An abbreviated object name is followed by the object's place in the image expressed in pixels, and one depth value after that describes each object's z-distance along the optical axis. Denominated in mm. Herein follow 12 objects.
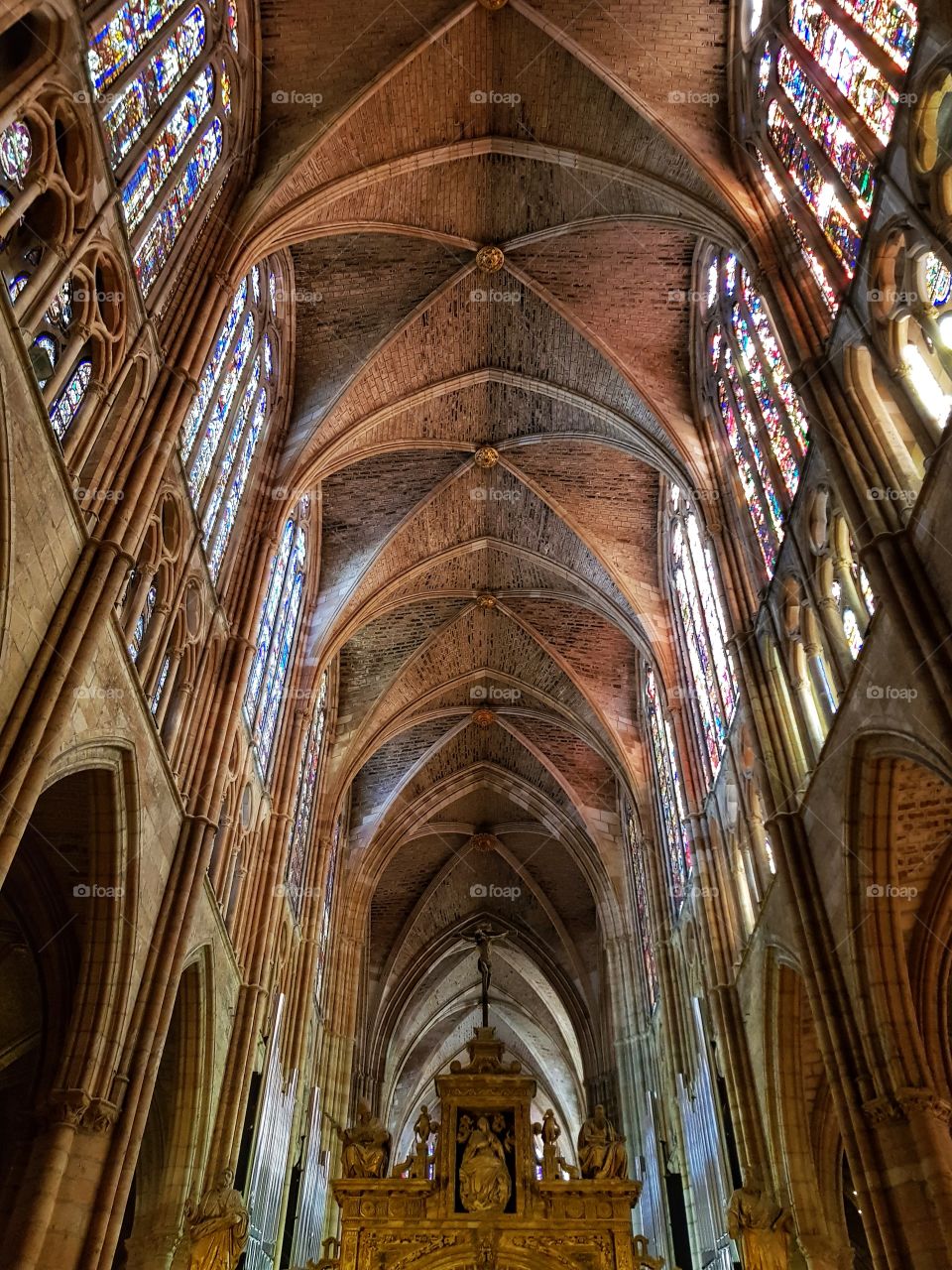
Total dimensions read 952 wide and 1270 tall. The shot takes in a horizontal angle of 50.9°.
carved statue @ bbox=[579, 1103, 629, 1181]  11461
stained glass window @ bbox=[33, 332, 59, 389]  9109
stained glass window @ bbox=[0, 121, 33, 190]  8297
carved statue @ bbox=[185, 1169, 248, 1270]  10500
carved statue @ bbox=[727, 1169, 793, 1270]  10664
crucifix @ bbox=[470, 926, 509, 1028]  15664
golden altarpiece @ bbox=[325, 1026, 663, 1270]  10820
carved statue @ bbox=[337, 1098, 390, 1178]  11570
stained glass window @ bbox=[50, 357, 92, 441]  9398
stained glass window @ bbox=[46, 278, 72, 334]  9242
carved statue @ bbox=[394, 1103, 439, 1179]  11672
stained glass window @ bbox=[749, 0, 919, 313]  10305
